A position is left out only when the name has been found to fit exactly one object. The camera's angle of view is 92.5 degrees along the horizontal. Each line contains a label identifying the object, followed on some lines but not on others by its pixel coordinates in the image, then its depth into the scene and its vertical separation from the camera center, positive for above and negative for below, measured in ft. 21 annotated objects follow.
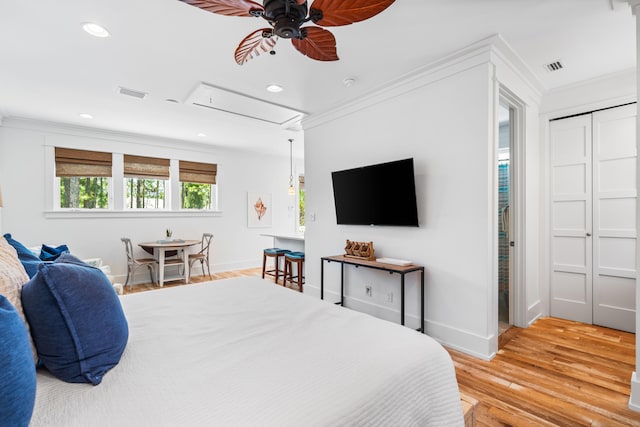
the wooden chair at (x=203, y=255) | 18.66 -2.62
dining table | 16.69 -2.10
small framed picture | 22.88 +0.19
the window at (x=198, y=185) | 19.88 +1.86
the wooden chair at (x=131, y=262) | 16.53 -2.68
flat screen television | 9.96 +0.63
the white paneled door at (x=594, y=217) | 10.27 -0.20
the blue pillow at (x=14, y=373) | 2.23 -1.25
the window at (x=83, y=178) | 15.88 +1.88
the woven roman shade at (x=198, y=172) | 19.74 +2.70
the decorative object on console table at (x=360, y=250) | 10.98 -1.40
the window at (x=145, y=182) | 17.88 +1.90
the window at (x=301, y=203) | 26.03 +0.81
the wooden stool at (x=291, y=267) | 15.57 -3.01
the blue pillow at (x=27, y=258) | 4.49 -0.72
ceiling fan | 4.83 +3.30
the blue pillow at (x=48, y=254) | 6.91 -0.99
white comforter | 2.80 -1.82
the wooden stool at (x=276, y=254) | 16.92 -2.30
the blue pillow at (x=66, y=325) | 3.30 -1.24
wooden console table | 9.27 -1.74
